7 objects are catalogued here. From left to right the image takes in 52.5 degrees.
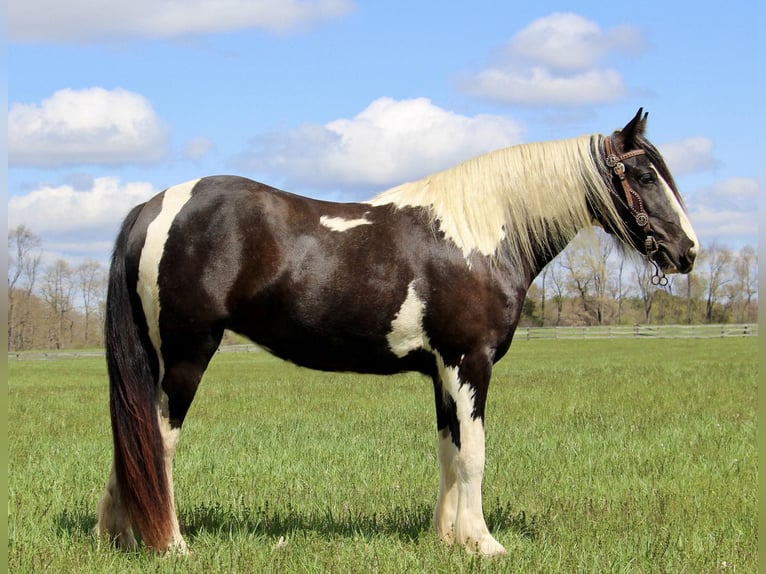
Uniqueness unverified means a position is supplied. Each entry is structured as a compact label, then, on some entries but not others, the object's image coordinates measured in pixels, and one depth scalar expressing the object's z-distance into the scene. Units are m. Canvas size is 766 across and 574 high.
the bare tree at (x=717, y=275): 75.19
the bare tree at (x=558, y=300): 68.06
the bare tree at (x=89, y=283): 65.50
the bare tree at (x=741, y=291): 74.00
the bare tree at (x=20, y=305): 56.22
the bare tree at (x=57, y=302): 63.25
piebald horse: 5.16
